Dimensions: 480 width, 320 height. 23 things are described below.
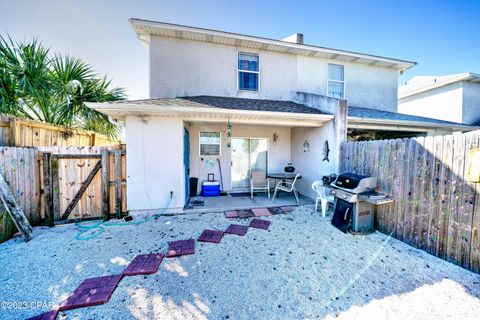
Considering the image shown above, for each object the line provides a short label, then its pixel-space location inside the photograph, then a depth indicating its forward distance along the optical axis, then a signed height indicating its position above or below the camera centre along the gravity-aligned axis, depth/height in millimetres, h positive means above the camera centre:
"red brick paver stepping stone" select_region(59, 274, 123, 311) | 2131 -1748
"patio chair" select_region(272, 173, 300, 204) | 5898 -1156
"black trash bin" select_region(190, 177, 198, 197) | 6883 -1257
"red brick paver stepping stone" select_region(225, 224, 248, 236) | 4012 -1726
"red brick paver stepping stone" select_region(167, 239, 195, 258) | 3207 -1749
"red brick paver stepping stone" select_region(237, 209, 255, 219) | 4948 -1688
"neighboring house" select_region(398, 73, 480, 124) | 10617 +3402
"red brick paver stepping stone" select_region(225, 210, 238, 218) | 4930 -1688
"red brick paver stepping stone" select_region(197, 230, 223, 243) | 3666 -1732
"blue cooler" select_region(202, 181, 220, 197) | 6871 -1358
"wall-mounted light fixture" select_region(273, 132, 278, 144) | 7788 +621
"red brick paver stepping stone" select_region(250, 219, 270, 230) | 4285 -1726
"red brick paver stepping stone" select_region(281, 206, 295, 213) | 5422 -1681
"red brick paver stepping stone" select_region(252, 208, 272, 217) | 5031 -1683
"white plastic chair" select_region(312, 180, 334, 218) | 4997 -1207
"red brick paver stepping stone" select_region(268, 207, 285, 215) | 5261 -1687
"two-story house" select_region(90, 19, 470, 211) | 4914 +1314
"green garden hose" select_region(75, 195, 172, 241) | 3834 -1713
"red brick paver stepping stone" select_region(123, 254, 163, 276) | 2707 -1750
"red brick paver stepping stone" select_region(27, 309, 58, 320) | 1945 -1747
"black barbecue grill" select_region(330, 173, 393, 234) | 3976 -1114
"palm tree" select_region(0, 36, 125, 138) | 4926 +2045
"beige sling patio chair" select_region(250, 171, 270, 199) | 7020 -1025
